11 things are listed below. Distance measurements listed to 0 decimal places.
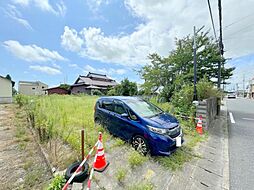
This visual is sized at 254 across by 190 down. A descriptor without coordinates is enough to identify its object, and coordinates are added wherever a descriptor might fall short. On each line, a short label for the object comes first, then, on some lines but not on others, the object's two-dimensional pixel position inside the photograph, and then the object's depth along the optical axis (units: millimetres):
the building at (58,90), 30599
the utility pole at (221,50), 6583
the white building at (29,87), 36956
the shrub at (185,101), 5584
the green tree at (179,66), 7970
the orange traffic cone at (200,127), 4543
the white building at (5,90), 15793
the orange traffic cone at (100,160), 2402
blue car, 2776
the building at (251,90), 36135
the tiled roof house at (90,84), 26054
